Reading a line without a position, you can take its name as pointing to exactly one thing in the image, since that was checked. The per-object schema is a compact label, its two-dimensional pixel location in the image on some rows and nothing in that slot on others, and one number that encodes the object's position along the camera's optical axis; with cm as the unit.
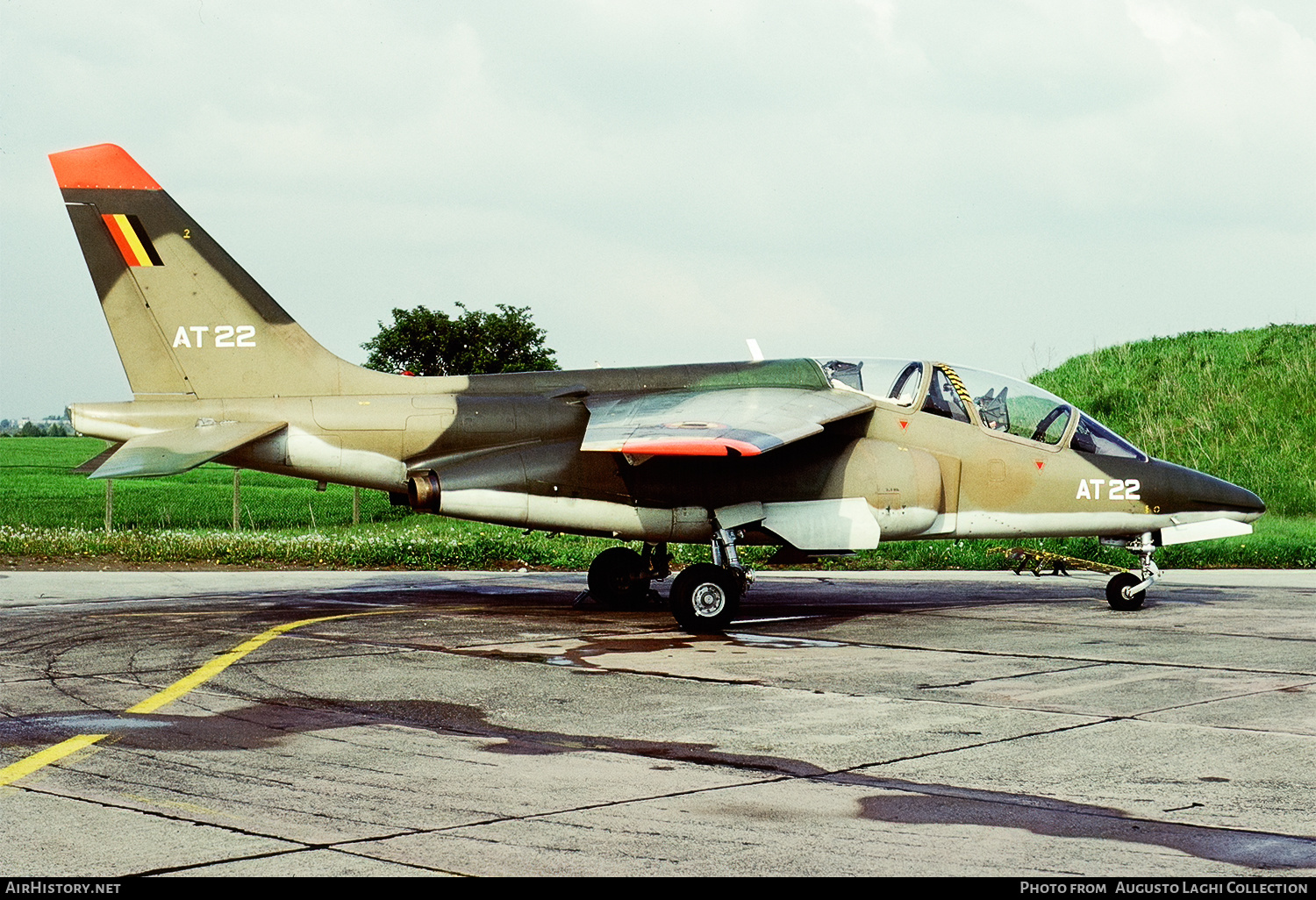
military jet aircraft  1414
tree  3516
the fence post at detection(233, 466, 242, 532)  2590
